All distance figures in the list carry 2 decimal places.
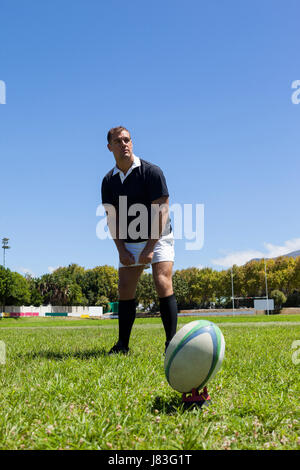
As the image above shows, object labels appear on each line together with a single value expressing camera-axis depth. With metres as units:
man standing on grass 4.83
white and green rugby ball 2.77
